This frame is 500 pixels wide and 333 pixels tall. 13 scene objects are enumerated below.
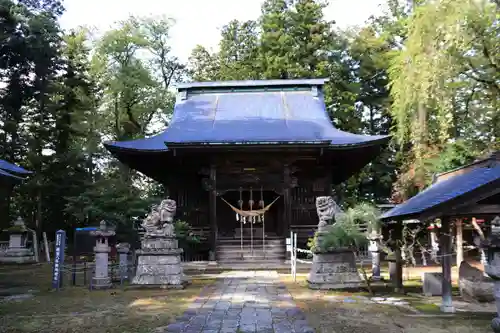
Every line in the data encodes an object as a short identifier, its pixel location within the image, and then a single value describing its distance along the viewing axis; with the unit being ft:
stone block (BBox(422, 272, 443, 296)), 30.68
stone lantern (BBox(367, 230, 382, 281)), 40.16
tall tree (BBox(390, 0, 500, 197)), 30.81
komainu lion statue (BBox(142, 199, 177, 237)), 35.78
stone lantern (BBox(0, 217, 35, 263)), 66.39
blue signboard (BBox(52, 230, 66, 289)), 35.73
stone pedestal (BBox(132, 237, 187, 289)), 34.96
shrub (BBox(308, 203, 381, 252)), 31.76
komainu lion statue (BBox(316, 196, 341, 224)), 34.78
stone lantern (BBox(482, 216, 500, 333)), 14.60
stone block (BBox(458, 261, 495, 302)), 26.84
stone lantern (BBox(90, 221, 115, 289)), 35.55
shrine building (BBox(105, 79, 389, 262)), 54.29
